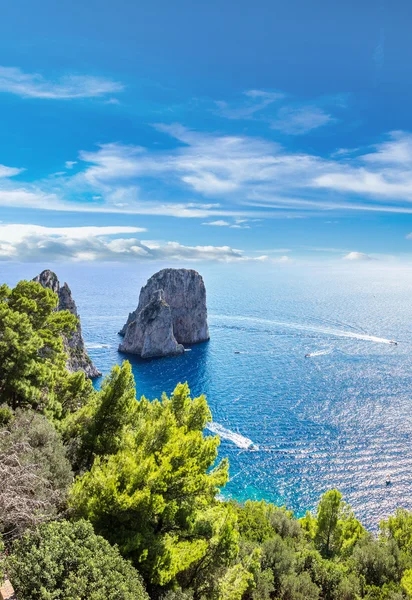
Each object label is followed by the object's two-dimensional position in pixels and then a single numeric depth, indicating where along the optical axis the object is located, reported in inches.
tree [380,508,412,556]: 1329.5
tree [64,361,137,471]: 1024.9
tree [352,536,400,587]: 1097.4
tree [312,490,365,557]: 1396.4
